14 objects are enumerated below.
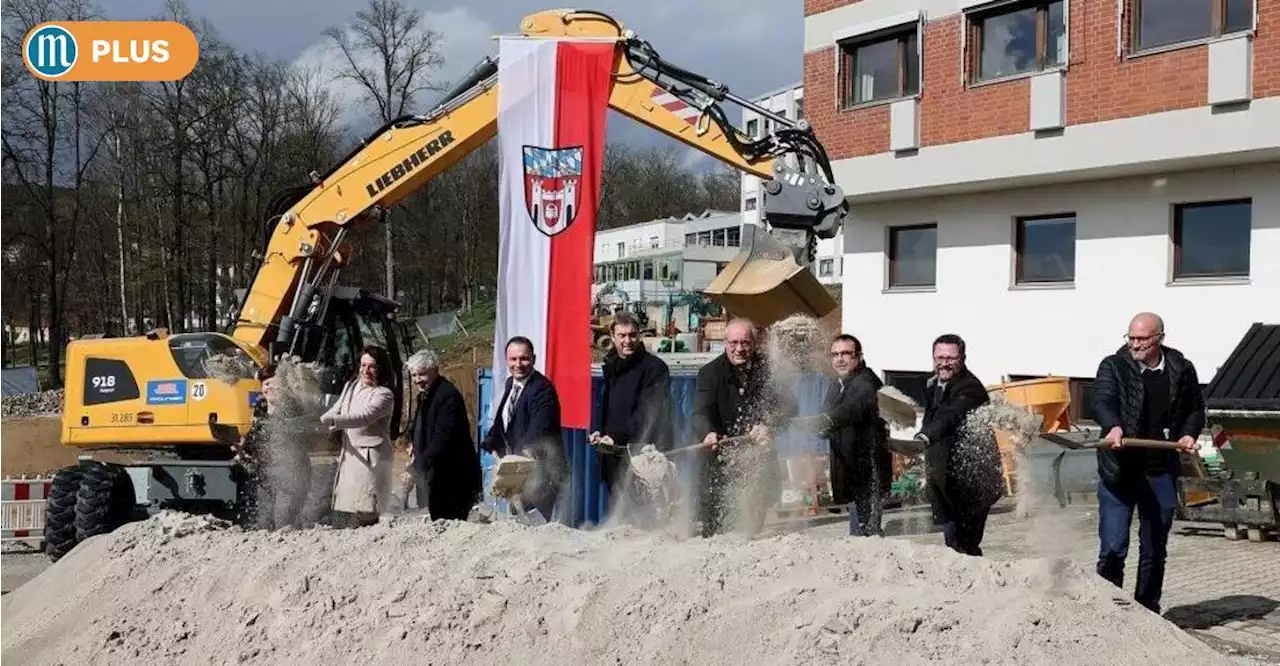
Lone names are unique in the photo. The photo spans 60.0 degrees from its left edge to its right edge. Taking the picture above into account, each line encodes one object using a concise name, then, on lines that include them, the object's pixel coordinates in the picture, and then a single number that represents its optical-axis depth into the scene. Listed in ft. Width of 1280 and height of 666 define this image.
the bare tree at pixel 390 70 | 127.65
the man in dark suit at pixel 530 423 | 21.34
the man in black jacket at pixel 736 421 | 21.11
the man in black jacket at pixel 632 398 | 22.98
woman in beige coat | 22.04
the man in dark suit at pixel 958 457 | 19.97
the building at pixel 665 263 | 160.86
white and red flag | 28.89
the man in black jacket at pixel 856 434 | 21.24
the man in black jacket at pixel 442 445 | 21.31
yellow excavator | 27.91
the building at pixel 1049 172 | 43.32
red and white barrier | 32.12
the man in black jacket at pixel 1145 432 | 19.44
